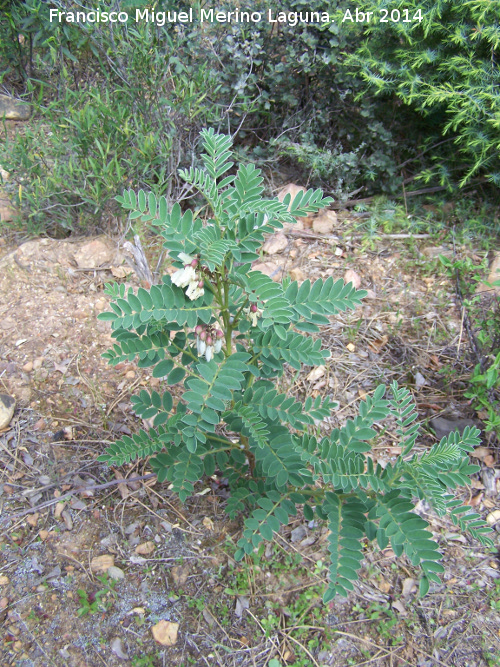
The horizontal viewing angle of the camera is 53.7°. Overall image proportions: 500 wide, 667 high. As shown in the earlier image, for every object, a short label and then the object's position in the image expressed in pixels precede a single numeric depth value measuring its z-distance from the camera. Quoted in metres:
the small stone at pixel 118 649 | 1.69
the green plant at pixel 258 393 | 1.37
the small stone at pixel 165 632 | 1.72
